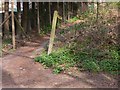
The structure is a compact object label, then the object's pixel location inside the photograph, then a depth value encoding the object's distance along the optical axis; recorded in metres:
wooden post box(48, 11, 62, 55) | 9.13
